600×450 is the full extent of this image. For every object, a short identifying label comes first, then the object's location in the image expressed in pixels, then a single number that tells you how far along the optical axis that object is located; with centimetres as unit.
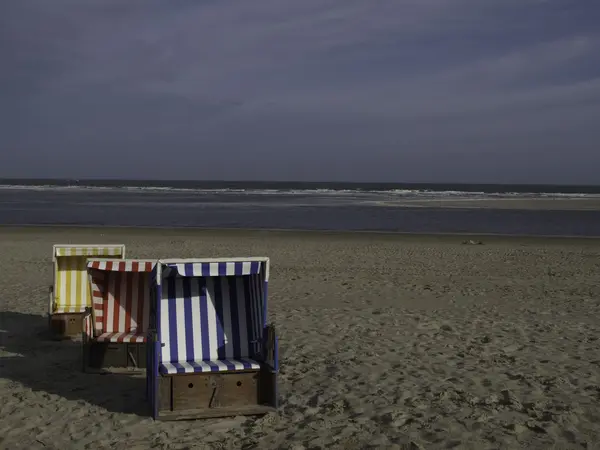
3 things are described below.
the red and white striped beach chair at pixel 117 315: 723
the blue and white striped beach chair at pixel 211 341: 575
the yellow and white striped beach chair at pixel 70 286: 862
